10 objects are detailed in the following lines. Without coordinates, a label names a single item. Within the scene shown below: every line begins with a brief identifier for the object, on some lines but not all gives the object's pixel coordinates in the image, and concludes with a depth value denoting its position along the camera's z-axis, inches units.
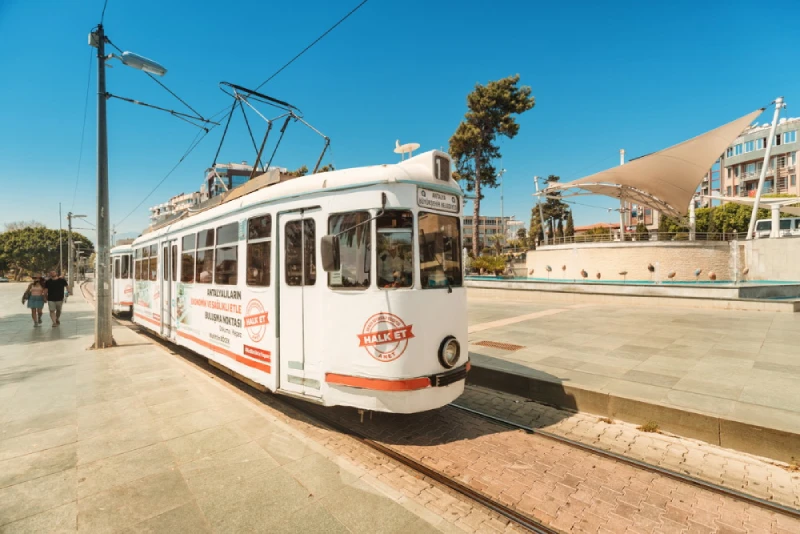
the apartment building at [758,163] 2142.0
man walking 544.4
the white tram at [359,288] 177.3
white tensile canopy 1277.1
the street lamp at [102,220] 397.7
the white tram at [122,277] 544.1
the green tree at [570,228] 2419.0
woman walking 537.6
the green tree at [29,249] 2630.4
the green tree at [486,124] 1422.2
